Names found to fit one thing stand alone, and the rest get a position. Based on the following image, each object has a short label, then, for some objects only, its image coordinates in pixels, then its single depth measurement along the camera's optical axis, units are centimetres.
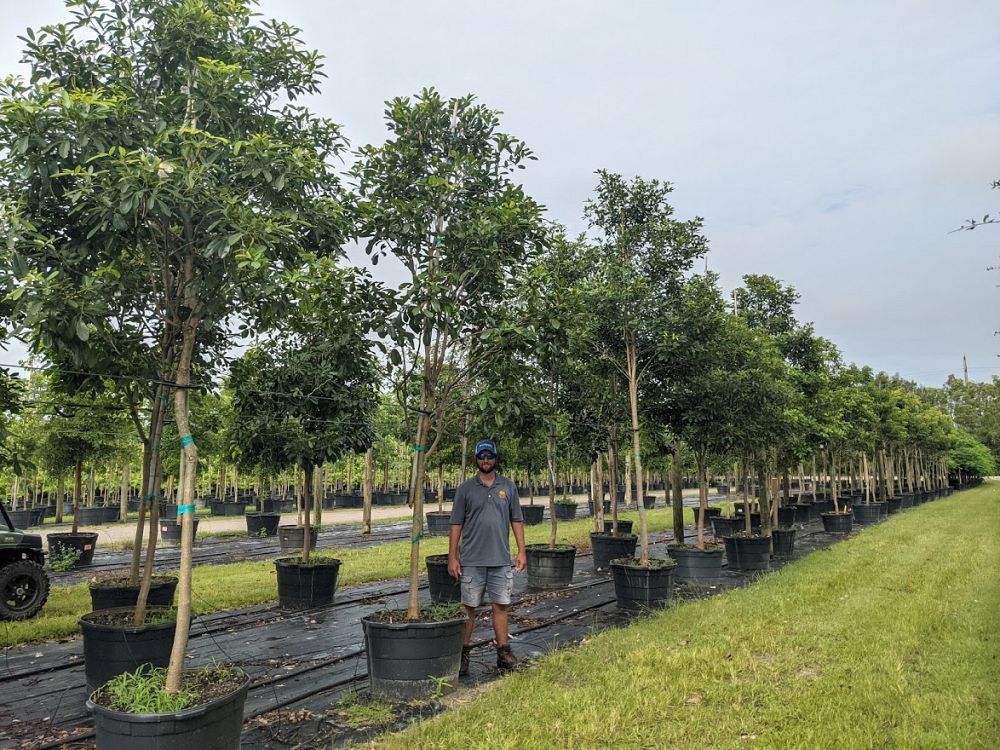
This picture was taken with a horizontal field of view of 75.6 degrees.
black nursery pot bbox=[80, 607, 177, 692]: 488
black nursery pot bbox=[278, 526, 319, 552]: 1581
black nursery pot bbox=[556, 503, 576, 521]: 2698
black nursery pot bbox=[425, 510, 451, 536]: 2050
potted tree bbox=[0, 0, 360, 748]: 368
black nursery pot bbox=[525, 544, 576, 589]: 1009
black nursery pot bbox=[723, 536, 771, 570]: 1178
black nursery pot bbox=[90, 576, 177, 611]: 683
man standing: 565
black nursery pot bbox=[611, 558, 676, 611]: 809
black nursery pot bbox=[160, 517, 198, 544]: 1934
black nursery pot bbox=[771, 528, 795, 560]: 1390
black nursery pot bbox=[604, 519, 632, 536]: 1730
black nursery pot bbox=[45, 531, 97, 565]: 1314
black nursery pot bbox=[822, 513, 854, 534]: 1889
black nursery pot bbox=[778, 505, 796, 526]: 2000
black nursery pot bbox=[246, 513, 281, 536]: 1944
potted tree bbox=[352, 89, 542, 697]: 554
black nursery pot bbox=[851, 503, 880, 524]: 2254
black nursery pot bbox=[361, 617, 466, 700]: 500
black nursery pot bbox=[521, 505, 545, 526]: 2386
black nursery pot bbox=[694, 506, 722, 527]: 2236
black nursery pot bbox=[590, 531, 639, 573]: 1173
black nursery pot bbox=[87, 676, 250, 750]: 338
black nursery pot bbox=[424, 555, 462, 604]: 859
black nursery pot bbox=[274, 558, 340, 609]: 854
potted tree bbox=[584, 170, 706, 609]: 826
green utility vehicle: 819
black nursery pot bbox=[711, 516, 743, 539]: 1788
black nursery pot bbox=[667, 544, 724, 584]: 1048
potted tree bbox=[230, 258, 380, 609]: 791
